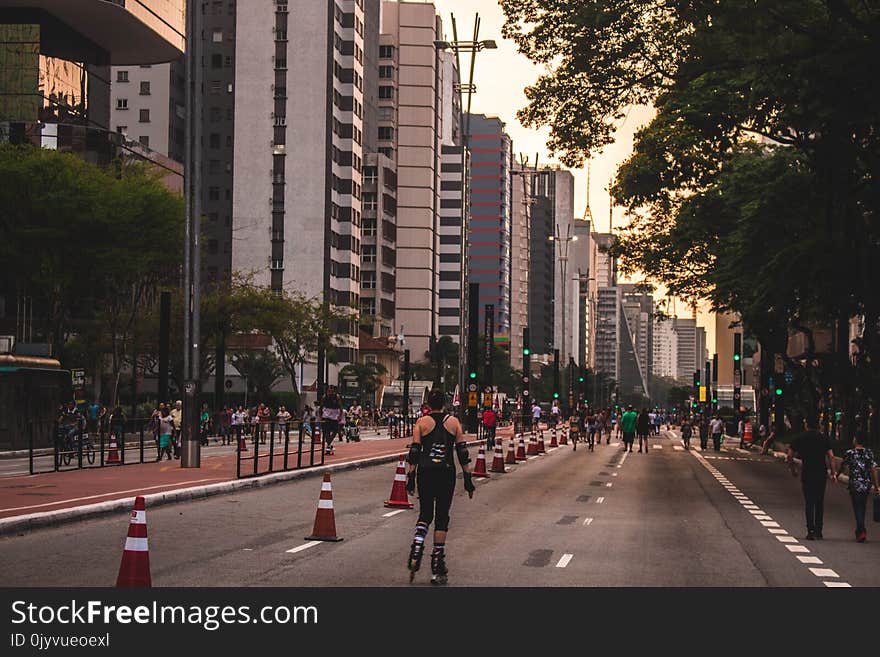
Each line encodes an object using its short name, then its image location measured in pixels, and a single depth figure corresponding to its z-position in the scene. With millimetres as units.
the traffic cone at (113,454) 34969
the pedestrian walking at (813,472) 19891
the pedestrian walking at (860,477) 19725
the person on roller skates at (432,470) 13680
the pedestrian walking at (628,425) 57625
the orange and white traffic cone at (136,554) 11500
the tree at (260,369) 95688
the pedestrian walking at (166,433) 38938
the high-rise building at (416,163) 151625
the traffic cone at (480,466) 33281
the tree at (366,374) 109625
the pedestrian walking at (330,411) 39781
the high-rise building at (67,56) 73500
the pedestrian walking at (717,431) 66000
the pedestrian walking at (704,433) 67406
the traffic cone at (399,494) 23672
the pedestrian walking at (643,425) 59531
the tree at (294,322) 81438
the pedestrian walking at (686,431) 69750
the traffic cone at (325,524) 18000
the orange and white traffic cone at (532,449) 51803
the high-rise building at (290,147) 111562
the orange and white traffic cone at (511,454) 42988
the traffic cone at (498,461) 36625
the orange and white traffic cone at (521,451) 44469
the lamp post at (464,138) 65562
